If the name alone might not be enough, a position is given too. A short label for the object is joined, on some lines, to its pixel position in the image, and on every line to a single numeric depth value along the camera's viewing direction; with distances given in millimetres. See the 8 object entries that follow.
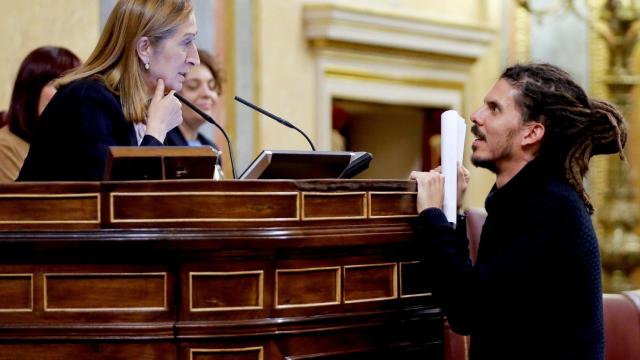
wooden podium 4898
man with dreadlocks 5508
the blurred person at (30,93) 7996
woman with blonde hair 5687
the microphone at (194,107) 5964
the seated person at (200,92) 9687
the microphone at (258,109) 6159
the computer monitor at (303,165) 5406
